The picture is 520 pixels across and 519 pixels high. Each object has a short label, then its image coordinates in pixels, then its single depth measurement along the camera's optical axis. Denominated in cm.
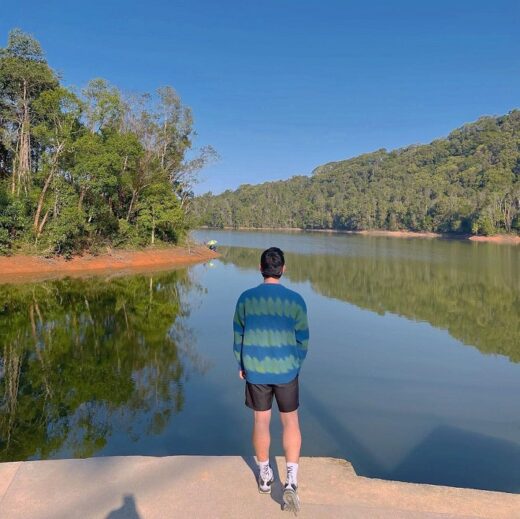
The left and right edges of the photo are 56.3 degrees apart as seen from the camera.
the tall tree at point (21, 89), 2623
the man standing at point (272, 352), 342
